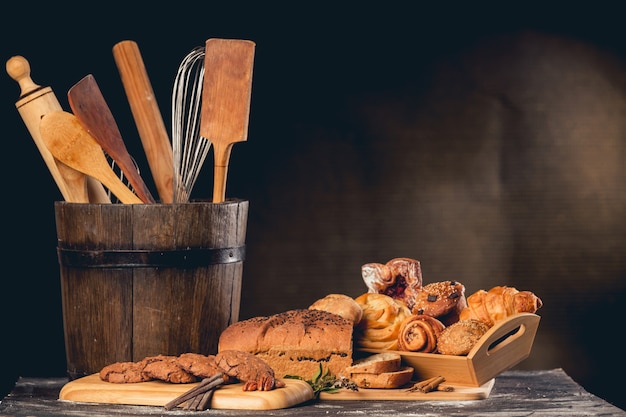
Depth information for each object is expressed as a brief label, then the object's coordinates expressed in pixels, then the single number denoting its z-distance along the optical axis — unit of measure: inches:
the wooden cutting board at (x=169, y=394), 135.6
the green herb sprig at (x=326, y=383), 144.6
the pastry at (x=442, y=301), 156.7
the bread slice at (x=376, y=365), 146.2
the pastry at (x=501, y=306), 156.5
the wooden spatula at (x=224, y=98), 158.0
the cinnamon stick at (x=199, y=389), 135.1
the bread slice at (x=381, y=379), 145.7
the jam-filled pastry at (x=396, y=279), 165.9
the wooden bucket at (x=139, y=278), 149.9
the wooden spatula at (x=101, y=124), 152.8
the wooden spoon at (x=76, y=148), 153.9
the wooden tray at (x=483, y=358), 147.1
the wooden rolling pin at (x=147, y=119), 167.8
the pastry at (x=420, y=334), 150.9
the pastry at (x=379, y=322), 155.3
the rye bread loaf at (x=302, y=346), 147.3
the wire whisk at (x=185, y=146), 161.9
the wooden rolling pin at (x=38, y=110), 157.7
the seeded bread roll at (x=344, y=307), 153.7
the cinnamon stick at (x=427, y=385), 144.0
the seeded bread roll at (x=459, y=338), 147.6
